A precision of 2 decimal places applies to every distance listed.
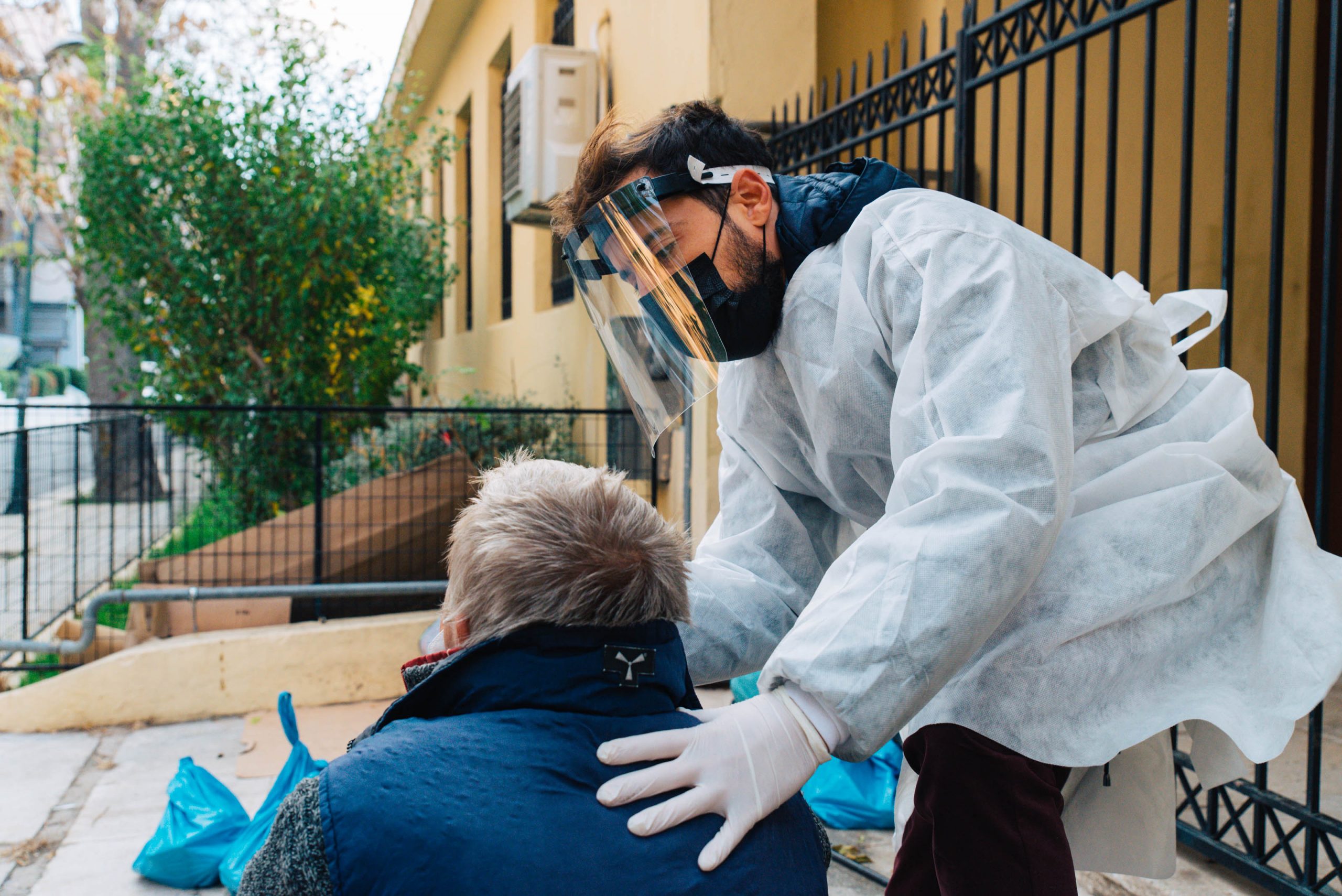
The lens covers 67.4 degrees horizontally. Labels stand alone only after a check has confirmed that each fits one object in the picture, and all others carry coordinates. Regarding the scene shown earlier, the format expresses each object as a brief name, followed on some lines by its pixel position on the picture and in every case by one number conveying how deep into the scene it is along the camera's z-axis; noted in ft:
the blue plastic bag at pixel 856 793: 10.19
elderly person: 3.53
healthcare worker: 4.03
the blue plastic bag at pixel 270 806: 9.08
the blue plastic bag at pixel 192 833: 9.55
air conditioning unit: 22.33
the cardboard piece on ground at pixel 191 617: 16.16
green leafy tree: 21.95
